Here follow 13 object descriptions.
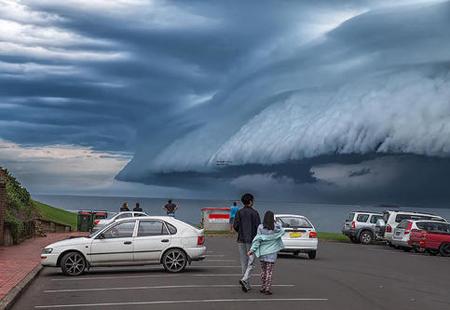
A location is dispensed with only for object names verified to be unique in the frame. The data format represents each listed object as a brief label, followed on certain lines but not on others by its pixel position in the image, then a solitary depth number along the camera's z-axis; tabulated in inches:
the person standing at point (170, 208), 1633.9
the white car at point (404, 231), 1294.3
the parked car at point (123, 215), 1305.4
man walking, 613.0
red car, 1261.1
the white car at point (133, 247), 738.8
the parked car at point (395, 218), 1440.6
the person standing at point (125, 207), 1678.2
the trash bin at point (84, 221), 1747.0
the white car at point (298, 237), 1034.1
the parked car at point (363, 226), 1562.5
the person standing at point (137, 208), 1584.4
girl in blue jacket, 583.2
